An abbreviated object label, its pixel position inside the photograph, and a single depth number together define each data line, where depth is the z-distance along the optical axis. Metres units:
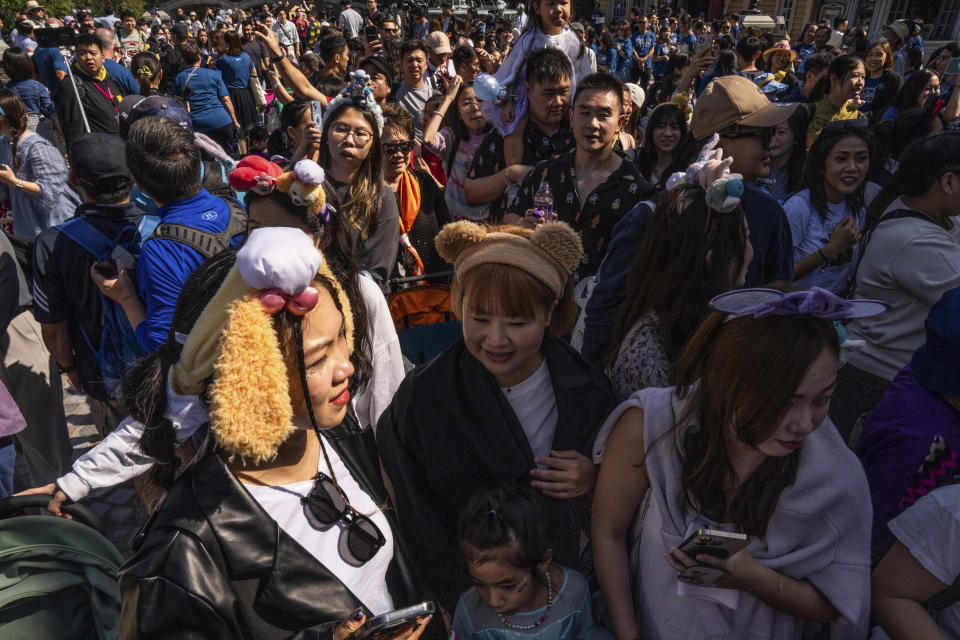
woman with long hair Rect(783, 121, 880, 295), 3.45
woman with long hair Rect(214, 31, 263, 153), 8.82
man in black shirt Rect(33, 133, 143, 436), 2.75
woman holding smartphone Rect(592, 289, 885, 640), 1.42
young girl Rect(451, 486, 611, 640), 1.73
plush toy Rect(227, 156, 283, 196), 2.39
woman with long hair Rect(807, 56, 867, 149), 5.44
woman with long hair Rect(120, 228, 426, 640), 1.25
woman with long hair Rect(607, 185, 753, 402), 2.07
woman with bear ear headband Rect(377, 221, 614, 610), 1.89
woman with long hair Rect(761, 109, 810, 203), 4.54
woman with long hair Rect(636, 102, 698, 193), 4.60
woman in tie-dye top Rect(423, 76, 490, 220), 4.61
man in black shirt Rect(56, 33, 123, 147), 6.60
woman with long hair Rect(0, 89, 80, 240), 4.44
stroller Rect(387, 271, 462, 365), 3.16
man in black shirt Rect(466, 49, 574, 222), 3.75
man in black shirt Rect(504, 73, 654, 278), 3.12
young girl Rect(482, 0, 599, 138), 4.12
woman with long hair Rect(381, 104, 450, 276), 3.86
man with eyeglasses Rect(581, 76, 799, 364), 2.56
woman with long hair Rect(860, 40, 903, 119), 7.51
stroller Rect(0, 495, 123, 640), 1.76
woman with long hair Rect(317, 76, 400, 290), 3.28
